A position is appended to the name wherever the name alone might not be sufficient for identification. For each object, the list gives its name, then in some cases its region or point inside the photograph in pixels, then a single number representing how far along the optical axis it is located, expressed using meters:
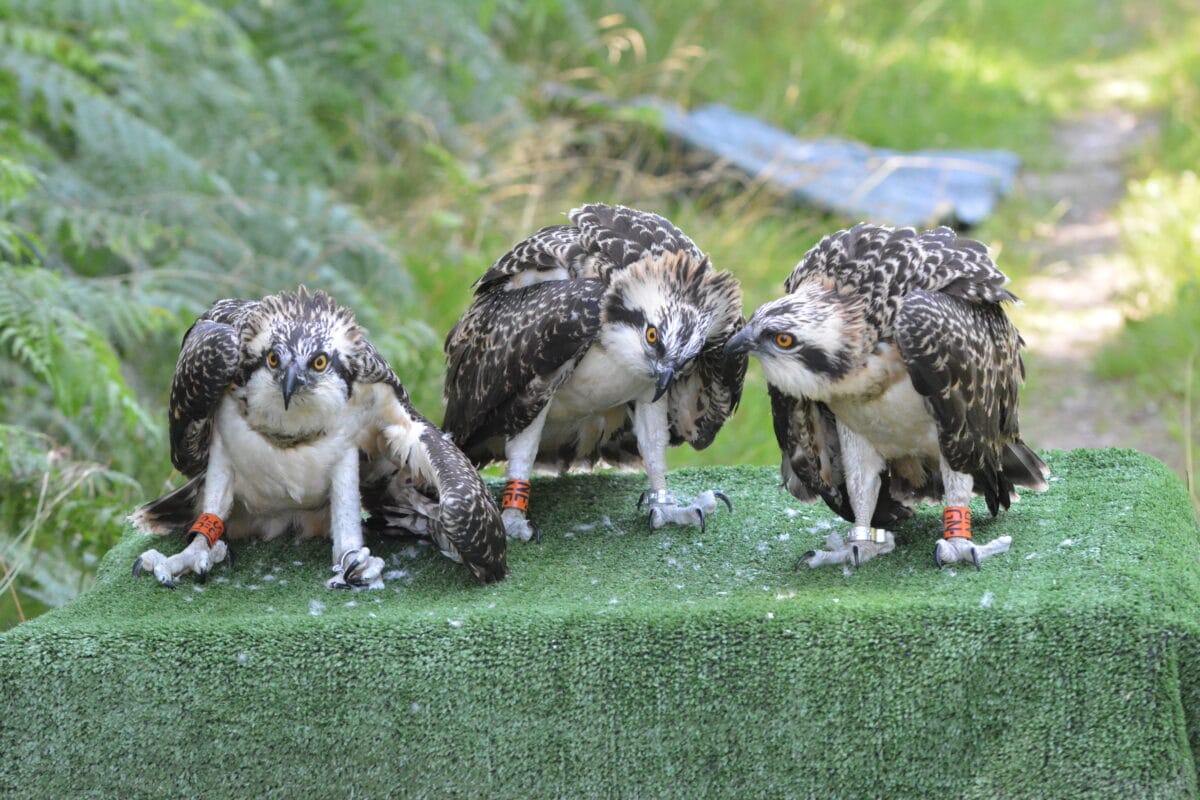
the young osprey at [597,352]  9.34
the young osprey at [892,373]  8.47
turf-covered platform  7.65
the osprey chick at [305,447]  8.80
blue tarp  21.17
